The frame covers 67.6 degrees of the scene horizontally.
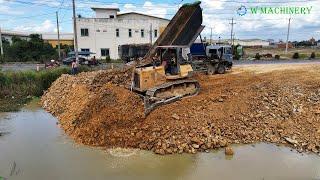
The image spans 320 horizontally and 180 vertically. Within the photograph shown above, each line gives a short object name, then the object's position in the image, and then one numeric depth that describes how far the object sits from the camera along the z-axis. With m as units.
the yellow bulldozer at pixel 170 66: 9.99
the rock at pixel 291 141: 8.53
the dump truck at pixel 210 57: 15.00
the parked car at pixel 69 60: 24.18
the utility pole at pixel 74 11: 18.35
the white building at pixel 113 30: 29.41
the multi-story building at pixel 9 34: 51.08
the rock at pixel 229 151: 7.98
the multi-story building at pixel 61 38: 45.85
